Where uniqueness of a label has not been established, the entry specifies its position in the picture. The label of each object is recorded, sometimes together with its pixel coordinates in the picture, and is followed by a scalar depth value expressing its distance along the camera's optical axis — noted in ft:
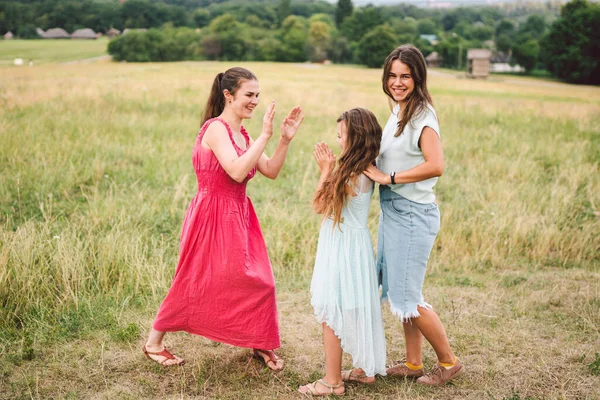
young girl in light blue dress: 10.12
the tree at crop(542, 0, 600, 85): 121.39
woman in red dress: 10.82
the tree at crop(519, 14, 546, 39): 236.43
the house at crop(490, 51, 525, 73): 207.10
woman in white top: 9.91
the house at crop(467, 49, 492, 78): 161.79
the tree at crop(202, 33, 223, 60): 169.27
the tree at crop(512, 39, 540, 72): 187.18
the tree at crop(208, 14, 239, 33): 183.01
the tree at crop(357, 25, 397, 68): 188.14
